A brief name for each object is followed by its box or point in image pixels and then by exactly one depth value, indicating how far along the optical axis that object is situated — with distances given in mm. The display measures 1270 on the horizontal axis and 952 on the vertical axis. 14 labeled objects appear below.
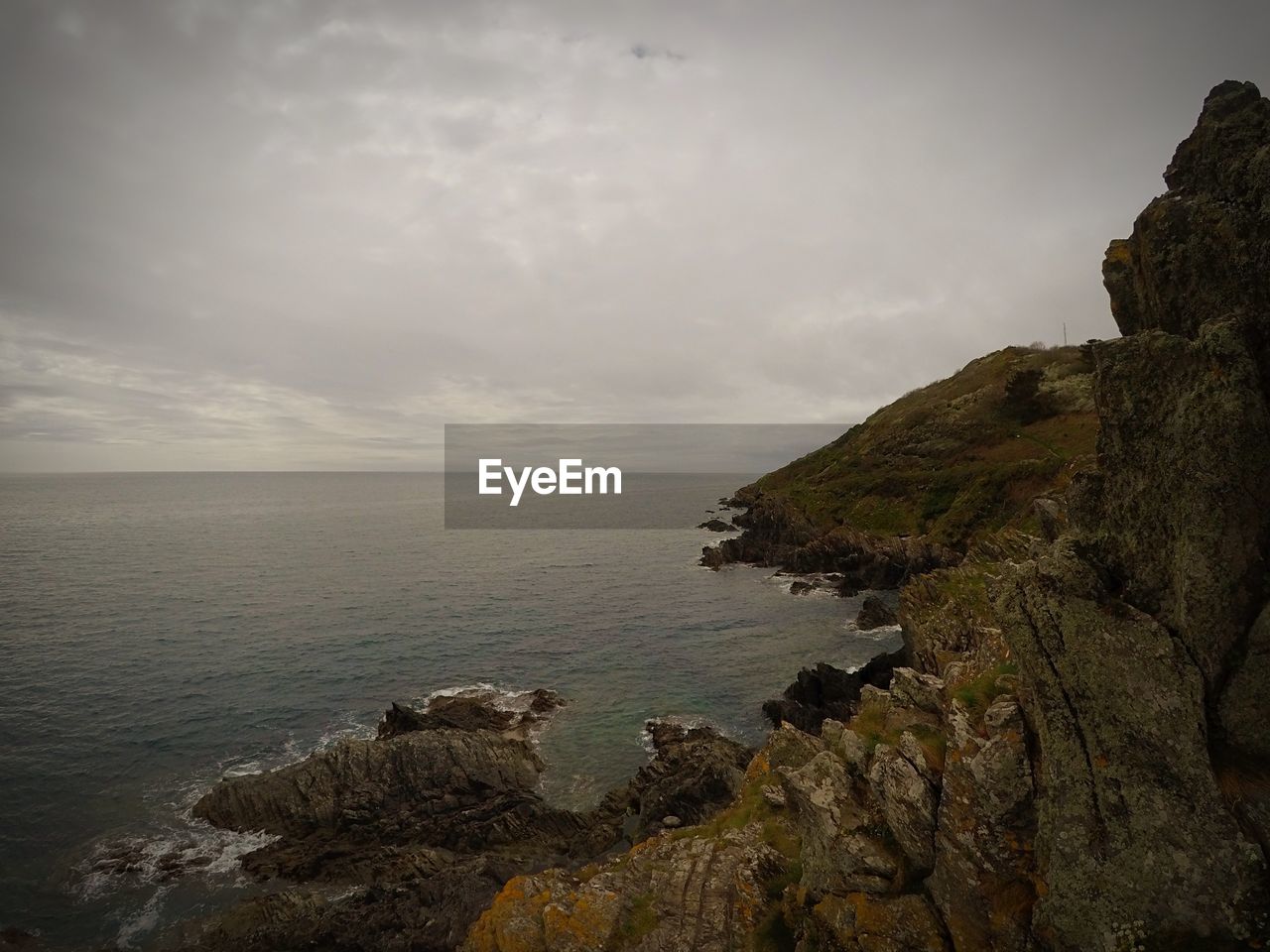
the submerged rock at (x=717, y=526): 132125
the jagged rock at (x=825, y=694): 35500
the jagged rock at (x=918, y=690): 15602
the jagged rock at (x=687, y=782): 26328
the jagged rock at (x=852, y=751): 14039
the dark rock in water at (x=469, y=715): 35312
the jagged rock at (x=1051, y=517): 16594
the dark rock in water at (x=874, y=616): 54406
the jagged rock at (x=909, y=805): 11422
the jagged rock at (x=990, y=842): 10156
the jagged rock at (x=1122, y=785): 8602
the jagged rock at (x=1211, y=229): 10125
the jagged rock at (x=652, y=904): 13867
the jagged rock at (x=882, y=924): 10664
